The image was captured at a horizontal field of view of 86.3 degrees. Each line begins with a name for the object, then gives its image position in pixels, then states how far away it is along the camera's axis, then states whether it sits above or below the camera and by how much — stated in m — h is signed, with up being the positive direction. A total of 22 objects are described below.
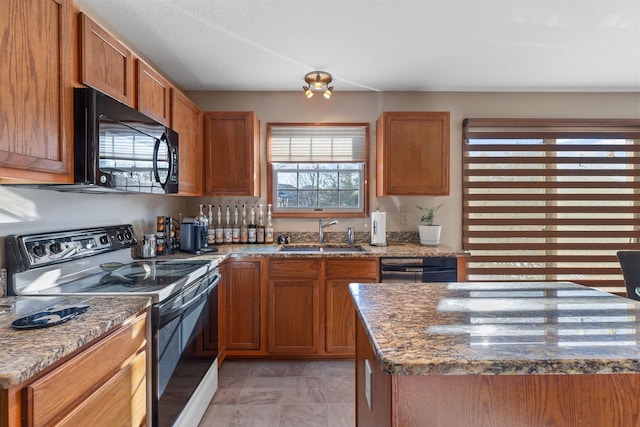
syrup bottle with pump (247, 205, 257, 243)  3.23 -0.22
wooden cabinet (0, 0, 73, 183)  1.10 +0.41
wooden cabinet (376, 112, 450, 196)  2.99 +0.49
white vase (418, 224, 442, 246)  3.17 -0.24
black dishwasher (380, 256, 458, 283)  2.70 -0.48
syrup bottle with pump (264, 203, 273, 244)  3.26 -0.25
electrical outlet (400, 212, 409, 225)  3.41 -0.09
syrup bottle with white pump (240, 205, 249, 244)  3.24 -0.25
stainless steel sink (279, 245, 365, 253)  3.14 -0.37
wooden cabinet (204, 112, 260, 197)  3.02 +0.49
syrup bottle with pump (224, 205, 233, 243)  3.20 -0.25
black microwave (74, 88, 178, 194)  1.42 +0.29
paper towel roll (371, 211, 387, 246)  3.11 -0.18
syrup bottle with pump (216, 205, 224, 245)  3.19 -0.25
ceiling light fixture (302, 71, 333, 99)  2.89 +1.10
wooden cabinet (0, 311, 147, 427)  0.84 -0.54
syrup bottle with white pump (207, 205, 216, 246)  3.13 -0.24
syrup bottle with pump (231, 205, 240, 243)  3.22 -0.25
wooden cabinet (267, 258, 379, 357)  2.72 -0.80
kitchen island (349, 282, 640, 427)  0.72 -0.34
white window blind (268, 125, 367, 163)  3.39 +0.64
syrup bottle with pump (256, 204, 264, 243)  3.26 -0.25
